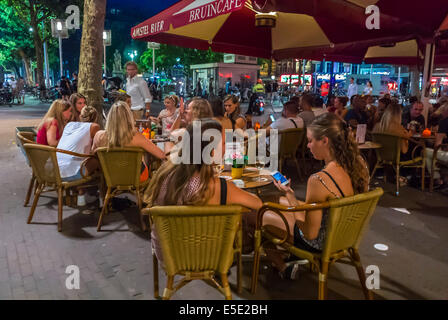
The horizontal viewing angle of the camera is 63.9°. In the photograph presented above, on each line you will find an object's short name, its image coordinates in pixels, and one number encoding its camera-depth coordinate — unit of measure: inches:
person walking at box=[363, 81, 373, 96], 605.4
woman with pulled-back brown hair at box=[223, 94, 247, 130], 238.4
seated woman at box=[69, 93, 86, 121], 228.1
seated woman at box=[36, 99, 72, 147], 185.2
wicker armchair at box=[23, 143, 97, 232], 156.3
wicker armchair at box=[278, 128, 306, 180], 232.7
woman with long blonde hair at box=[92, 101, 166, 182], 152.1
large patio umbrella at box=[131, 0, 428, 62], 204.1
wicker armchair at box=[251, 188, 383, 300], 87.7
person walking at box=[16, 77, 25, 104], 884.6
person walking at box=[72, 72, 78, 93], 715.0
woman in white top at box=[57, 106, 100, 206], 169.8
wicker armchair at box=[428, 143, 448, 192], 223.9
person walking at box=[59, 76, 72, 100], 681.0
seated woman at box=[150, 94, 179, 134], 255.3
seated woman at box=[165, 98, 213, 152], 190.4
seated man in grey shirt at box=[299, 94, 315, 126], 259.1
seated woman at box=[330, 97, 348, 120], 303.1
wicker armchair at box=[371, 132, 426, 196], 213.2
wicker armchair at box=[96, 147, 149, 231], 152.3
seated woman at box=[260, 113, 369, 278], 92.9
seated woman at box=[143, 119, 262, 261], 85.3
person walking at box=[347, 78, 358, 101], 633.0
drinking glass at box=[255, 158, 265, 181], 149.9
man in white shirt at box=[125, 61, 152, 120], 313.0
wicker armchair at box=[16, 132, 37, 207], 177.8
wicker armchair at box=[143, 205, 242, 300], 79.1
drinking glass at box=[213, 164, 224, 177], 140.1
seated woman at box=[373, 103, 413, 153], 217.5
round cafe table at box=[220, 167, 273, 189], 126.4
